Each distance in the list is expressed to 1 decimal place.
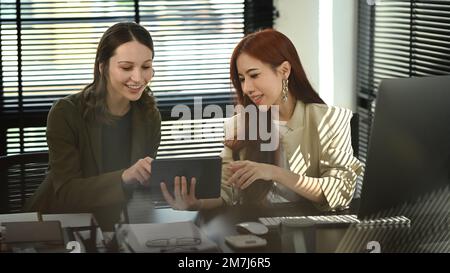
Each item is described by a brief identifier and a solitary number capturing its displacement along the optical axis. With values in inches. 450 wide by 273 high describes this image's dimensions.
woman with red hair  168.1
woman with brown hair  165.5
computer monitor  159.6
